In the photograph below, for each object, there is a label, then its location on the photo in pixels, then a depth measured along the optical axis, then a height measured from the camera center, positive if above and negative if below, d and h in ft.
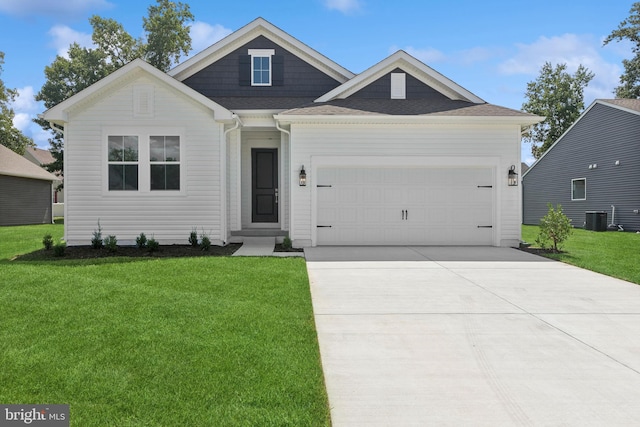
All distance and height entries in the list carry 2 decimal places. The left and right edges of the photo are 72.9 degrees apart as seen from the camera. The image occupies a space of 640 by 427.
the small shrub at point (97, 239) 34.88 -2.71
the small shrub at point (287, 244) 35.55 -3.08
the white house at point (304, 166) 36.37 +3.50
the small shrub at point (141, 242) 34.71 -2.86
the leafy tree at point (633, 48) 109.60 +41.08
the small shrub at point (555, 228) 35.17 -1.73
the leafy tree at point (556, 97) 122.42 +31.45
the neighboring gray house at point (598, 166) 59.47 +6.33
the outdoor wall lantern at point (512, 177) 37.32 +2.55
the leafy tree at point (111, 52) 96.63 +35.64
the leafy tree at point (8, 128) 101.76 +18.73
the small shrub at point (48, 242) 34.37 -2.84
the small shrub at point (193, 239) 35.53 -2.69
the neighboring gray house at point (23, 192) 69.82 +2.54
